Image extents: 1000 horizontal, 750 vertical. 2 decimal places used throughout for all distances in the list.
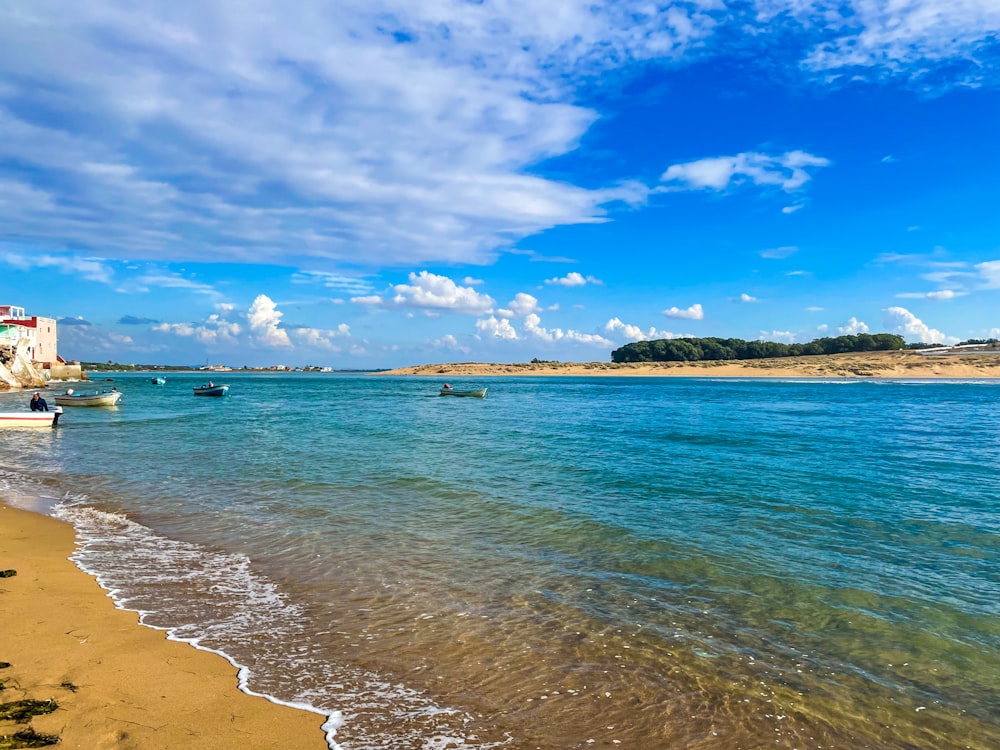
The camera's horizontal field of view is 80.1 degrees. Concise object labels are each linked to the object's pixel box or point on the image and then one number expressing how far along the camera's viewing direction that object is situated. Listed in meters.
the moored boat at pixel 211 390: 72.12
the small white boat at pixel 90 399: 48.83
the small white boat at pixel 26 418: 33.72
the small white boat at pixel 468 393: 69.31
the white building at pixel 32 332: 88.12
